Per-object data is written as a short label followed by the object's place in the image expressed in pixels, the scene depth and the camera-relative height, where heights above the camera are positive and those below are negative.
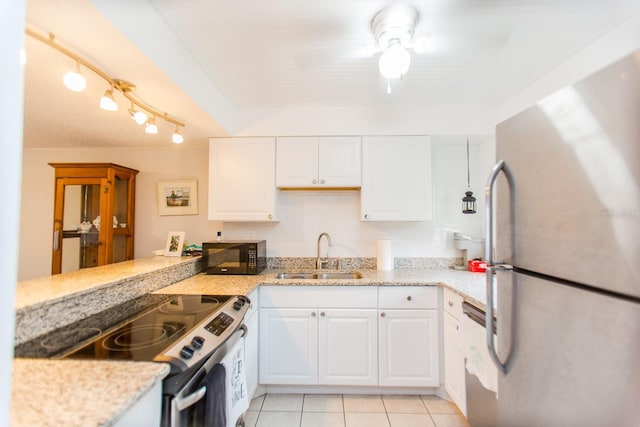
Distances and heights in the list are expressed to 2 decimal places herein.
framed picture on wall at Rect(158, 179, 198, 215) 2.79 +0.26
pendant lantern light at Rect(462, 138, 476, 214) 2.53 +0.20
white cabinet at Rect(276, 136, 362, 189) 2.41 +0.57
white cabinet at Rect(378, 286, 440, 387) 2.01 -0.86
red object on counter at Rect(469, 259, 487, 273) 2.34 -0.38
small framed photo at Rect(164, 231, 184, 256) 2.52 -0.21
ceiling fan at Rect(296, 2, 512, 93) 1.31 +1.03
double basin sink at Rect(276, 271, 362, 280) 2.45 -0.49
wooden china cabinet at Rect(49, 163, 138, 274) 2.47 +0.05
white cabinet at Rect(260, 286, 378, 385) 2.02 -0.87
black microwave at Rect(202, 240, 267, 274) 2.28 -0.30
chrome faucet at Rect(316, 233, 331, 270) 2.59 -0.37
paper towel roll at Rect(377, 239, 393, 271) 2.52 -0.31
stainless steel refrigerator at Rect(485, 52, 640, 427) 0.56 -0.08
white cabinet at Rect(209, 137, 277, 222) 2.42 +0.40
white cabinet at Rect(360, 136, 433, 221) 2.39 +0.41
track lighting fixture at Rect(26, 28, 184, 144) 1.12 +0.74
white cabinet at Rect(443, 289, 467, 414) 1.70 -0.88
